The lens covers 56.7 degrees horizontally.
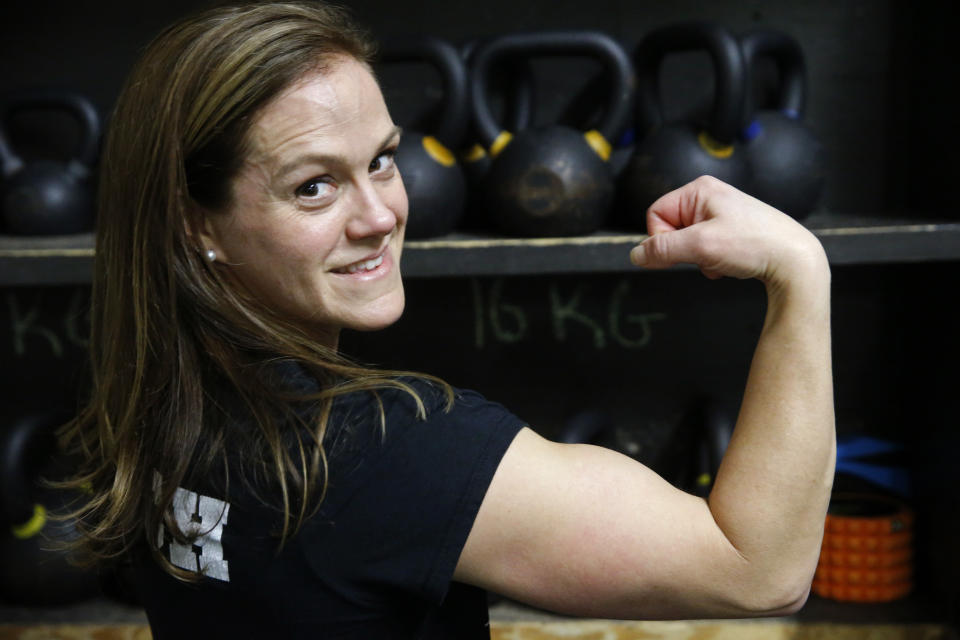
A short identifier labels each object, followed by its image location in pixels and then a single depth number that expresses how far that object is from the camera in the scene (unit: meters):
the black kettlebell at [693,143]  1.37
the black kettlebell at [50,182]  1.53
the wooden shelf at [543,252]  1.34
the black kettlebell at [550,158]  1.38
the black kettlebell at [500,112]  1.59
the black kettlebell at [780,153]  1.45
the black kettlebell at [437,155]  1.40
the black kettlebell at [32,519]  1.56
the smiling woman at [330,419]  0.61
